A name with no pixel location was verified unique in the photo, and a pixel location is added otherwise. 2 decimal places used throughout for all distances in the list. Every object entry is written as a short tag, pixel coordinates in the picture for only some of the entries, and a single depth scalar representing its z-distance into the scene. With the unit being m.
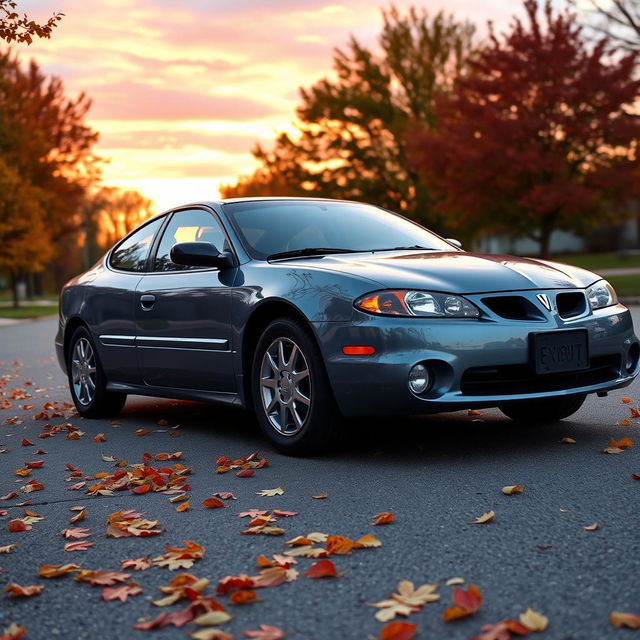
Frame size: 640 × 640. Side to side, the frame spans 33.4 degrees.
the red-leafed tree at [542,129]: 25.44
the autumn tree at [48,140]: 37.16
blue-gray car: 5.52
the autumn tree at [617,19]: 27.63
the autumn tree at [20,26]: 7.68
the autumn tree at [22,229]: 35.44
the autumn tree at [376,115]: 38.72
